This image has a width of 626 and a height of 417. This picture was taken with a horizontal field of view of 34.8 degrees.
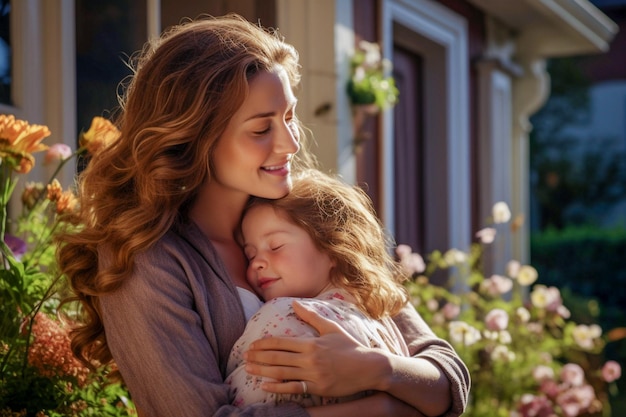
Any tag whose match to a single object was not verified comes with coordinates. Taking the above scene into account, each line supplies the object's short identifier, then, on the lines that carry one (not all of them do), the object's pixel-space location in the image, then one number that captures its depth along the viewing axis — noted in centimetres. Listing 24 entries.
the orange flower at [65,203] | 255
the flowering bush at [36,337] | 234
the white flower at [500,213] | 489
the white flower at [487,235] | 469
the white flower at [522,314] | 485
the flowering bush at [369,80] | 503
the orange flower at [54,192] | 255
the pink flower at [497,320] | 458
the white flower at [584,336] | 548
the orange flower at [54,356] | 236
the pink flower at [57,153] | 284
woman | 208
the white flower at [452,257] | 521
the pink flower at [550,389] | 533
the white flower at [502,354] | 474
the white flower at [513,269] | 533
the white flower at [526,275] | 528
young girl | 231
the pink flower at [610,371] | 534
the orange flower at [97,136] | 262
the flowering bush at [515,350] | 506
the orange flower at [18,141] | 240
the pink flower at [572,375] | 531
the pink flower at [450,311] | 515
